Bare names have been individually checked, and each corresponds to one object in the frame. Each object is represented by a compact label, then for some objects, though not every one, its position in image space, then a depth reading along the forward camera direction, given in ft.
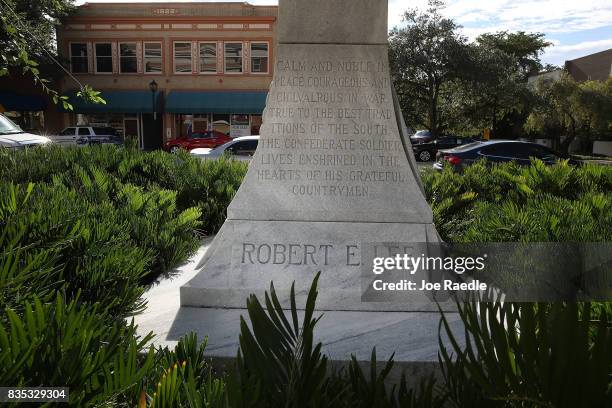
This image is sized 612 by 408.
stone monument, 12.60
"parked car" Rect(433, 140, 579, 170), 52.95
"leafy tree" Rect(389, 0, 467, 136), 96.37
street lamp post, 103.33
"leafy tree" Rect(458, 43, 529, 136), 98.14
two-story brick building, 108.17
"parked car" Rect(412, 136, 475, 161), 95.86
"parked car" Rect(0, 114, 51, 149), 37.45
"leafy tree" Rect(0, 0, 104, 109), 12.30
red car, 94.73
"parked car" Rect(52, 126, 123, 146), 88.79
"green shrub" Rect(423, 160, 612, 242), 12.87
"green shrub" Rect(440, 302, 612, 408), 4.39
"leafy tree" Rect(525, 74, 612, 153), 103.09
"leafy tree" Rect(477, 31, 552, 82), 180.30
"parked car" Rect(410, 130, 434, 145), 111.64
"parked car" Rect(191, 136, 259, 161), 54.92
